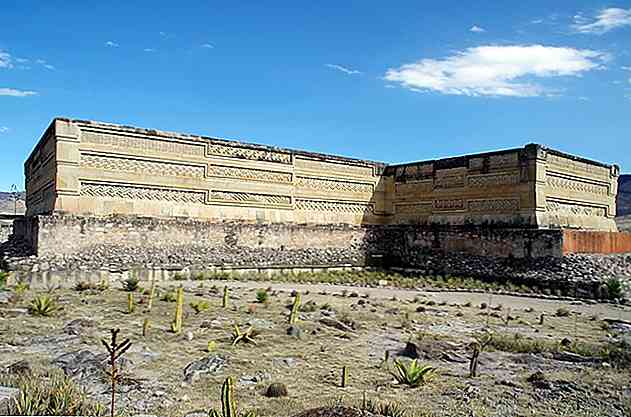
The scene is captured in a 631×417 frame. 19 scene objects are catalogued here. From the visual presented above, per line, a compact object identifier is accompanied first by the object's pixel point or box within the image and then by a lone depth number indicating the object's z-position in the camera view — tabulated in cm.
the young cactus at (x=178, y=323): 778
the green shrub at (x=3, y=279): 1078
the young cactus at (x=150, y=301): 955
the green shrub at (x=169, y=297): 1054
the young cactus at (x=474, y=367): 615
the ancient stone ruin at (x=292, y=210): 1466
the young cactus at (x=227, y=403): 375
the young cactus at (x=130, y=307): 912
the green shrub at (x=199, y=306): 948
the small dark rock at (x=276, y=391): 519
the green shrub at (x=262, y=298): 1098
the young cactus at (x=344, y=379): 559
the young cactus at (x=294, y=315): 883
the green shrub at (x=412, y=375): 569
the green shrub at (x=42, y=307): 839
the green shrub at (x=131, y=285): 1205
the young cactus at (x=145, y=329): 744
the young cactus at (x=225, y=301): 1018
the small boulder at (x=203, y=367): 572
